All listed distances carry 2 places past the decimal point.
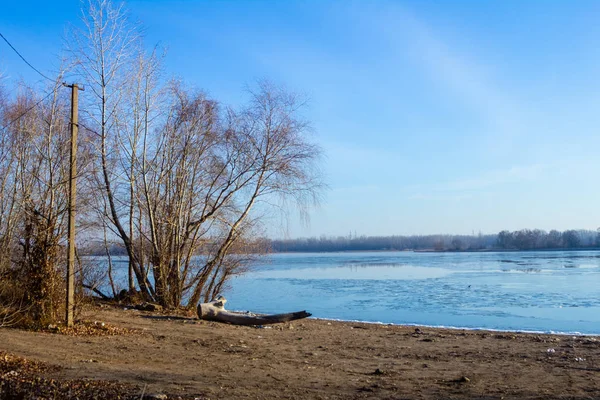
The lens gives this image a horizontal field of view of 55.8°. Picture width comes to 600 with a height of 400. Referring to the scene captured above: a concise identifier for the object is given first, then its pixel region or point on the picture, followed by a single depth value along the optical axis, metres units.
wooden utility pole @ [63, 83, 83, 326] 11.09
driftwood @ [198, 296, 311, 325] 13.85
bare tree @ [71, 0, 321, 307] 17.77
